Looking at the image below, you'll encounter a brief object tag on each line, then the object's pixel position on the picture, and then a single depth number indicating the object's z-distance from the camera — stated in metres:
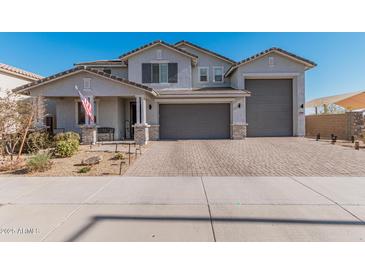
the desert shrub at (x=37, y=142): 10.56
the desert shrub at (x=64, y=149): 9.86
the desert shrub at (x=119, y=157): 9.45
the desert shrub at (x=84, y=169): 7.51
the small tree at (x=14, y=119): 8.80
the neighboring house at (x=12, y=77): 15.46
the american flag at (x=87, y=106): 11.52
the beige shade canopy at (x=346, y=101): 18.12
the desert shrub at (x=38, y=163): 7.61
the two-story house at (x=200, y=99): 16.58
